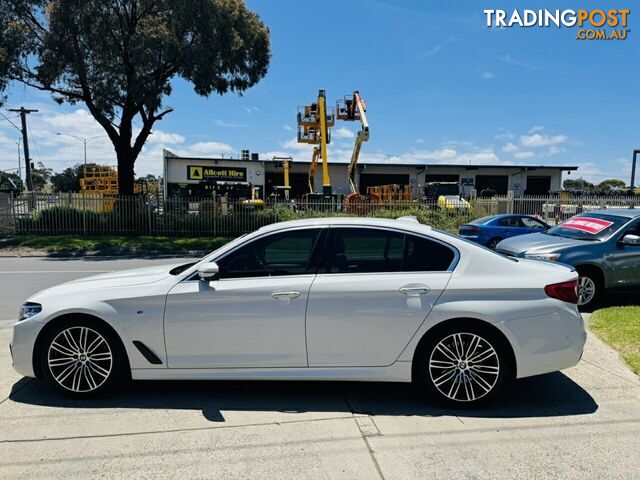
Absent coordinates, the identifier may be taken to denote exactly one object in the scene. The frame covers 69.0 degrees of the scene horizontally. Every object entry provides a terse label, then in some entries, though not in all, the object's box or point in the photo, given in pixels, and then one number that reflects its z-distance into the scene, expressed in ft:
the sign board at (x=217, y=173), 142.00
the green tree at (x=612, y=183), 349.45
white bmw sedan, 12.11
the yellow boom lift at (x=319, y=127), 99.81
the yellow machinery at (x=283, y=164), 133.28
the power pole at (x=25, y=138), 104.53
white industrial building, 142.08
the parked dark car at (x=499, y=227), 48.39
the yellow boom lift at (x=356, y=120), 93.50
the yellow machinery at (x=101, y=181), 117.91
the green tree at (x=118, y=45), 57.21
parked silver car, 23.12
